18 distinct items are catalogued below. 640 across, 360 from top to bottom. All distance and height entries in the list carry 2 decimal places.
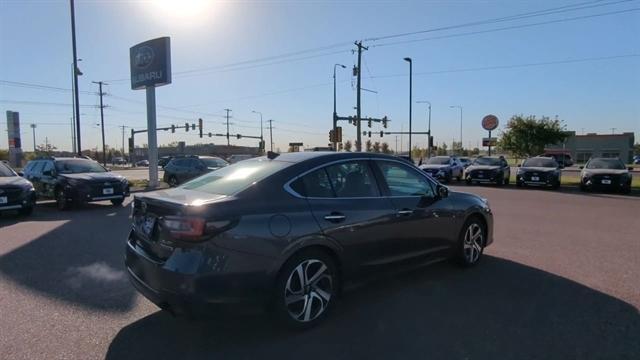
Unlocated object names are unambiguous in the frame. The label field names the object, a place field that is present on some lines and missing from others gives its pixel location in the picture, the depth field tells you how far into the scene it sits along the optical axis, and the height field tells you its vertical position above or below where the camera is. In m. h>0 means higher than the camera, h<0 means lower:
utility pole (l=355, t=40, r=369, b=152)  38.88 +4.77
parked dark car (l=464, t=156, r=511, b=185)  22.67 -1.21
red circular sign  32.20 +1.74
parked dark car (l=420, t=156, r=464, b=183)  24.86 -1.11
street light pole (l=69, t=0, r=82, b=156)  22.94 +3.88
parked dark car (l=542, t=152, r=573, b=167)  63.28 -1.47
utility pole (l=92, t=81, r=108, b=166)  60.26 +5.18
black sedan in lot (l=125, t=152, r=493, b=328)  3.60 -0.75
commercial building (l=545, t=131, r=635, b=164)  88.56 +0.34
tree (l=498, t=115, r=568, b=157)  47.28 +1.29
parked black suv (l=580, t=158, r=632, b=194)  18.94 -1.26
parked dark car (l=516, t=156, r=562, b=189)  20.94 -1.19
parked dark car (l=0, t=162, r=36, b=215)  11.05 -1.15
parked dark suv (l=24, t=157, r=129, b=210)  13.01 -1.03
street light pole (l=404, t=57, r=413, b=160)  43.53 +6.74
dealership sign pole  23.00 +3.82
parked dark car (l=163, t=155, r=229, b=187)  23.84 -1.03
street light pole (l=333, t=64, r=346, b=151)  40.03 +2.17
